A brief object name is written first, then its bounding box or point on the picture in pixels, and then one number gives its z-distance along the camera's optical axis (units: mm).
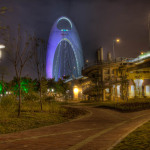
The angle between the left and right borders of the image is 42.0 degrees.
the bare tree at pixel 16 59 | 15133
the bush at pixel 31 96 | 23706
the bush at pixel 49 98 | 28534
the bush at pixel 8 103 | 14766
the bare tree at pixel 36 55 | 19297
